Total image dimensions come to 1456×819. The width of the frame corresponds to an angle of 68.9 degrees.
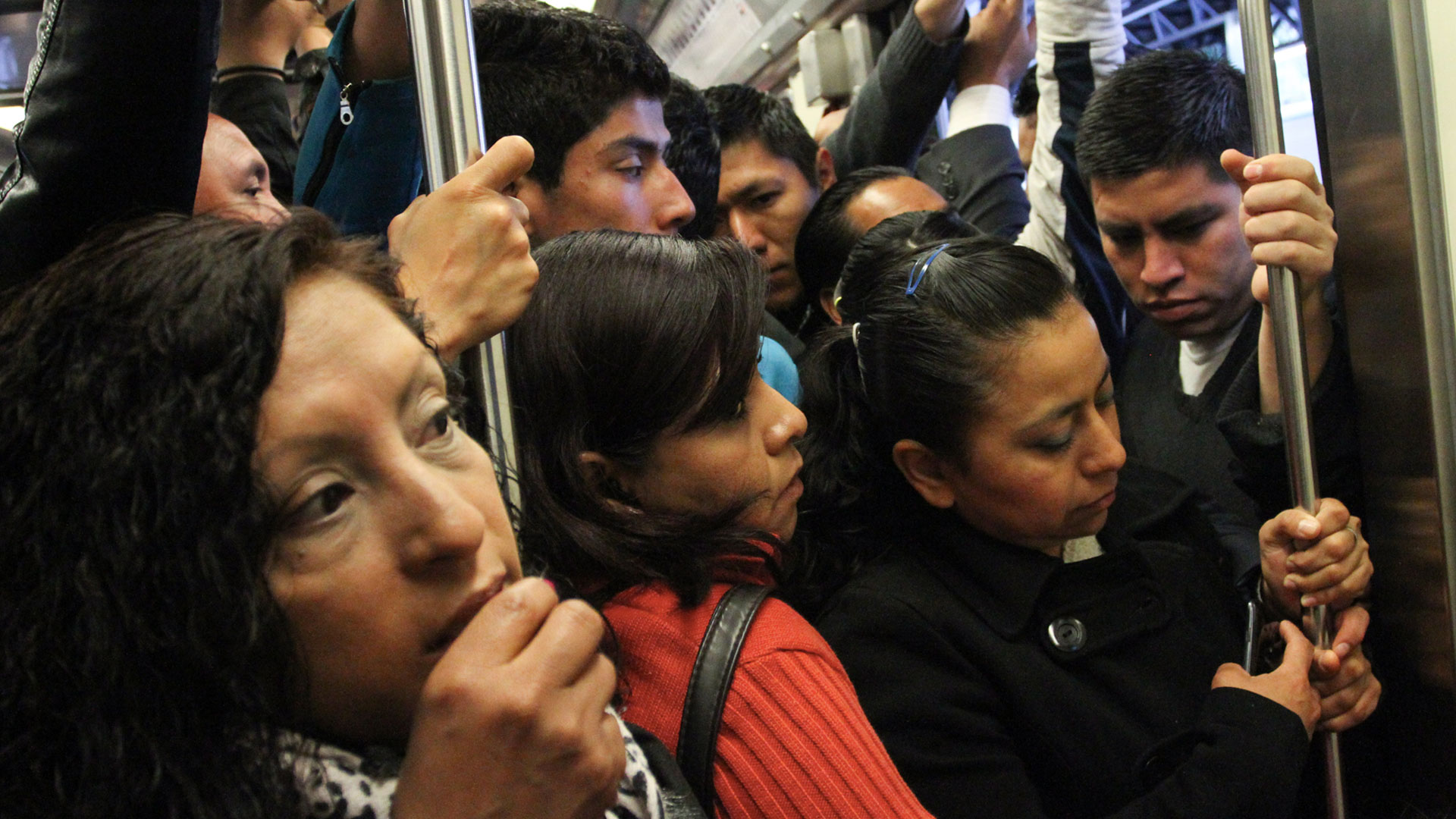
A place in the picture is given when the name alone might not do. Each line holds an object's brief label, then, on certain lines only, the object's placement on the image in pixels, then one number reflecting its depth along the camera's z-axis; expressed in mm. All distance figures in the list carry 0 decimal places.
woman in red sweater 882
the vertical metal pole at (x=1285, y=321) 1052
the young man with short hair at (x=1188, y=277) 1393
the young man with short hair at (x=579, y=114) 1616
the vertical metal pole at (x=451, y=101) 788
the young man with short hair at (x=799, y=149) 2287
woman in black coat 1060
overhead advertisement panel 3479
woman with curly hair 531
